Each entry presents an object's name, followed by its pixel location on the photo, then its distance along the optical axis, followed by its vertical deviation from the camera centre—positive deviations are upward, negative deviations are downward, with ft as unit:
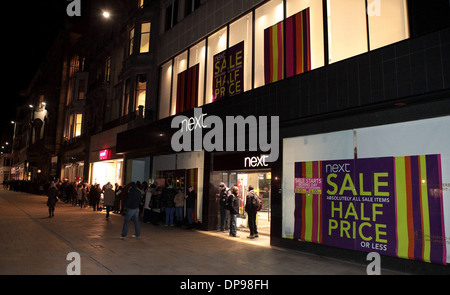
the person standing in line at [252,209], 38.27 -3.19
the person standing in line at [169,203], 46.88 -3.26
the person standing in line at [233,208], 39.09 -3.18
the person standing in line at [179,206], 46.85 -3.68
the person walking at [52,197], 51.83 -3.07
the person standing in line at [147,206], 51.66 -4.21
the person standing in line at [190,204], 45.21 -3.25
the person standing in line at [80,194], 73.92 -3.45
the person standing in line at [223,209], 41.20 -3.65
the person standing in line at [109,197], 55.42 -3.07
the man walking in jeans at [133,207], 35.12 -3.09
